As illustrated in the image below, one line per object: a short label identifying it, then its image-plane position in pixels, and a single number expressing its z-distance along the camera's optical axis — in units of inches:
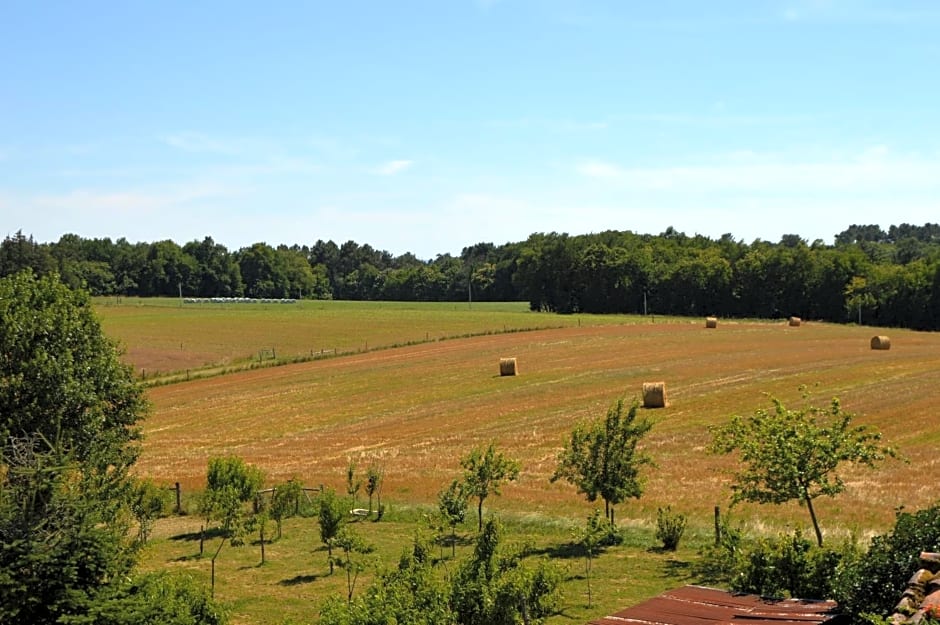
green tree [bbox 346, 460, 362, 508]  1138.1
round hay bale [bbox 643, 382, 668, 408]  1813.5
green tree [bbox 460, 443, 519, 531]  1048.8
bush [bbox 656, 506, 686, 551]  965.8
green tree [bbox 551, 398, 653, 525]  1037.2
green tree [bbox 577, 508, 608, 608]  834.2
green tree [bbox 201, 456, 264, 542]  1040.2
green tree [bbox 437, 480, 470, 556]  1008.5
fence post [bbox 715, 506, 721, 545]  918.1
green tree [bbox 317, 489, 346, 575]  962.7
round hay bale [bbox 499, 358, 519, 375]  2409.0
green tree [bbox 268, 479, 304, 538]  1124.5
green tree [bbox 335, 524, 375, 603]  878.3
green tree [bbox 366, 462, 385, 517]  1219.9
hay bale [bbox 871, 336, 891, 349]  2640.3
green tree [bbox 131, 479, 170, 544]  1053.8
